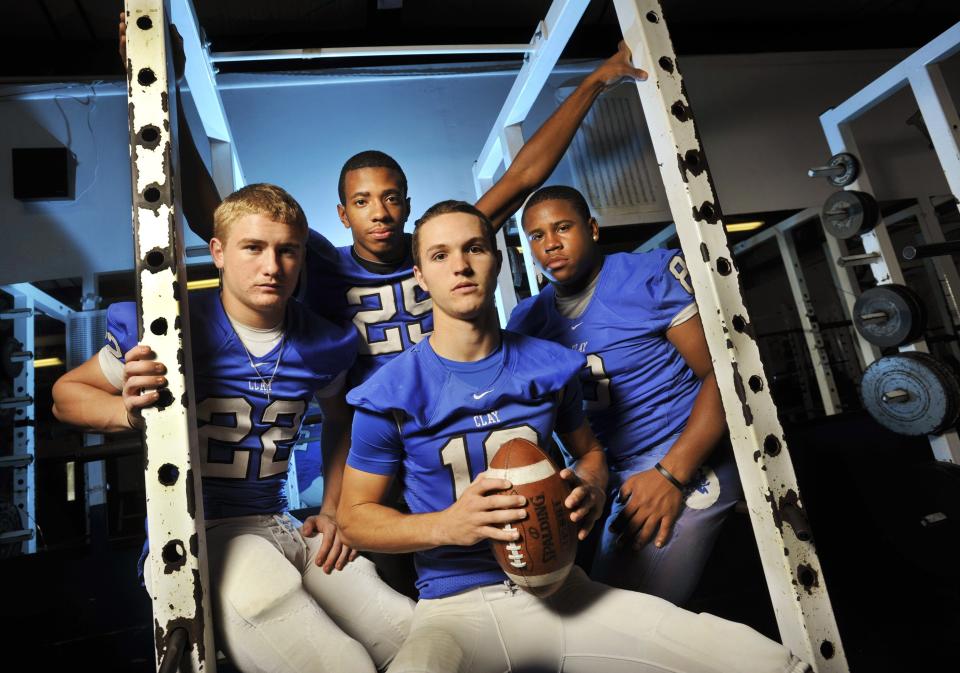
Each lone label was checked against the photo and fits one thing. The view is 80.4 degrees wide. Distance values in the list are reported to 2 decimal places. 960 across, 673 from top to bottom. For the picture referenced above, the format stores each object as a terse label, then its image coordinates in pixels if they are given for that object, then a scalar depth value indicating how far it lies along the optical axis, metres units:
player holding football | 1.06
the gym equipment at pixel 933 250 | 2.71
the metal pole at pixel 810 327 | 4.93
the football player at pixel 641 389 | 1.53
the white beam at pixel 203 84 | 1.65
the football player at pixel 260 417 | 1.12
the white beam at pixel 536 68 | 1.99
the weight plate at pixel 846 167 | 3.24
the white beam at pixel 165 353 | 0.89
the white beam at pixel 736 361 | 1.05
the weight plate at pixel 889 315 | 2.95
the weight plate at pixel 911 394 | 2.78
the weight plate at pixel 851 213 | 3.11
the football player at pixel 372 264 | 1.68
